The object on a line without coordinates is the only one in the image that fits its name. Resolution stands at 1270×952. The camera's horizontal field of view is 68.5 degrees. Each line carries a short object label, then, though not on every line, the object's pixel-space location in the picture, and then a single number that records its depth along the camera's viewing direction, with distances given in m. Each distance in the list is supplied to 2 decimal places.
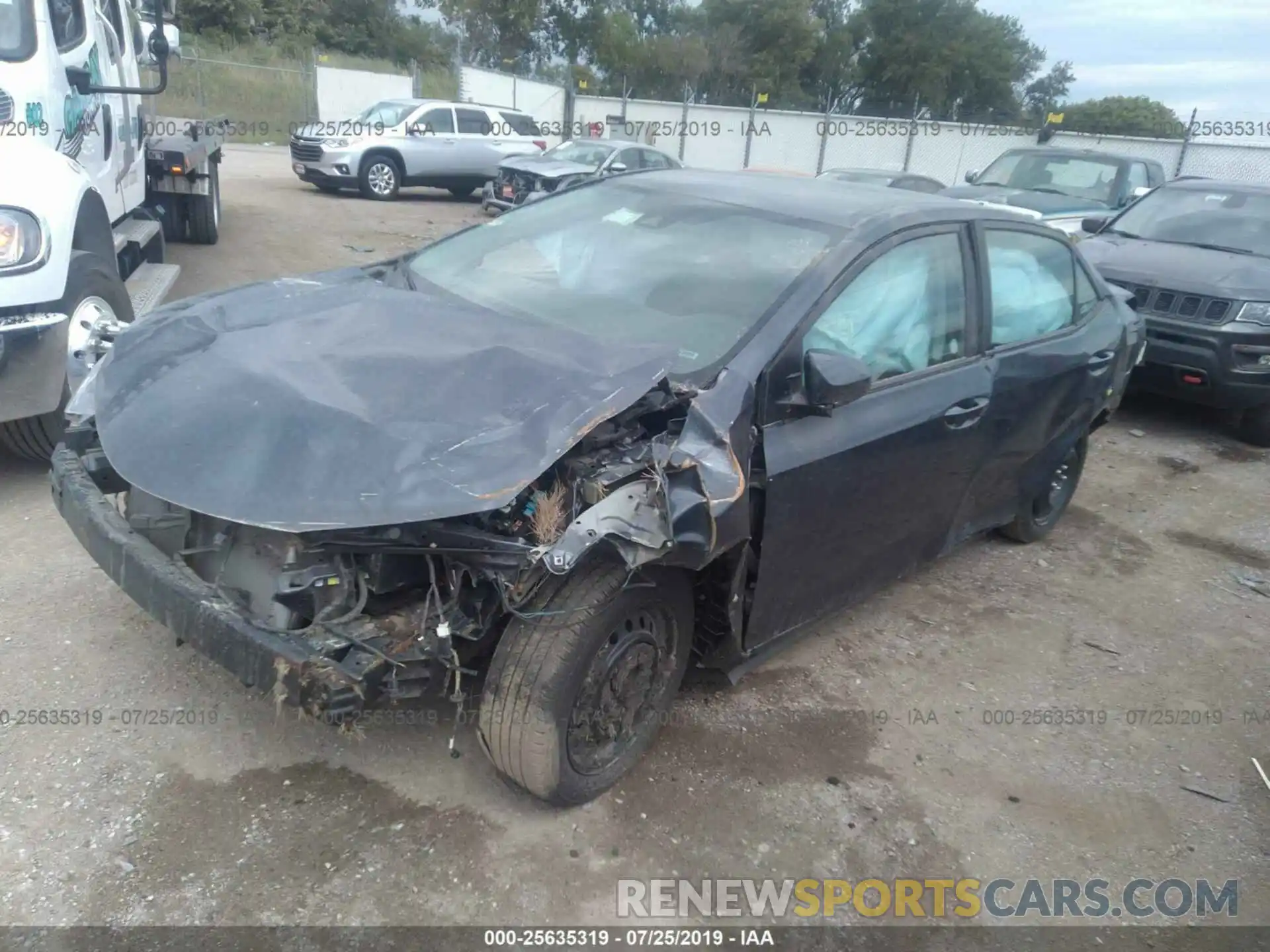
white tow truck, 3.84
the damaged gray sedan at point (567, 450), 2.30
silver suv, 15.20
